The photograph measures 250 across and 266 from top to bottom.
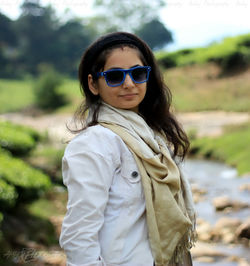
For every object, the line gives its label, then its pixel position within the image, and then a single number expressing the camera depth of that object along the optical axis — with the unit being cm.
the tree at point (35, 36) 4178
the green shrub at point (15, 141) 555
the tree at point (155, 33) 4378
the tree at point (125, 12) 4034
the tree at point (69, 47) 4244
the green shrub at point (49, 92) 2320
